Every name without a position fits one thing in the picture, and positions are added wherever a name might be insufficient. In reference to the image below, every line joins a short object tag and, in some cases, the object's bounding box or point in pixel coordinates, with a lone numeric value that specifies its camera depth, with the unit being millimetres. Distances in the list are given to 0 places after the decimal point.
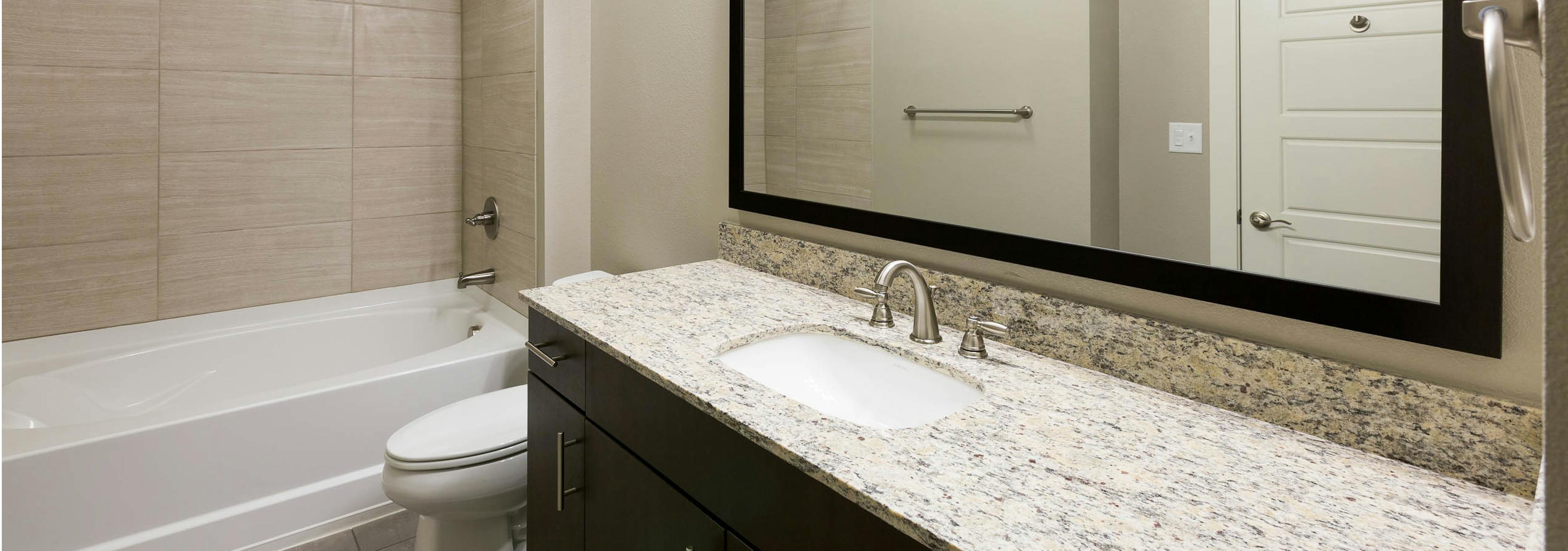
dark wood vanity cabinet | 893
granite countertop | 723
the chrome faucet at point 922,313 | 1265
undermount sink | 1192
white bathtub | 1838
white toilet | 1739
